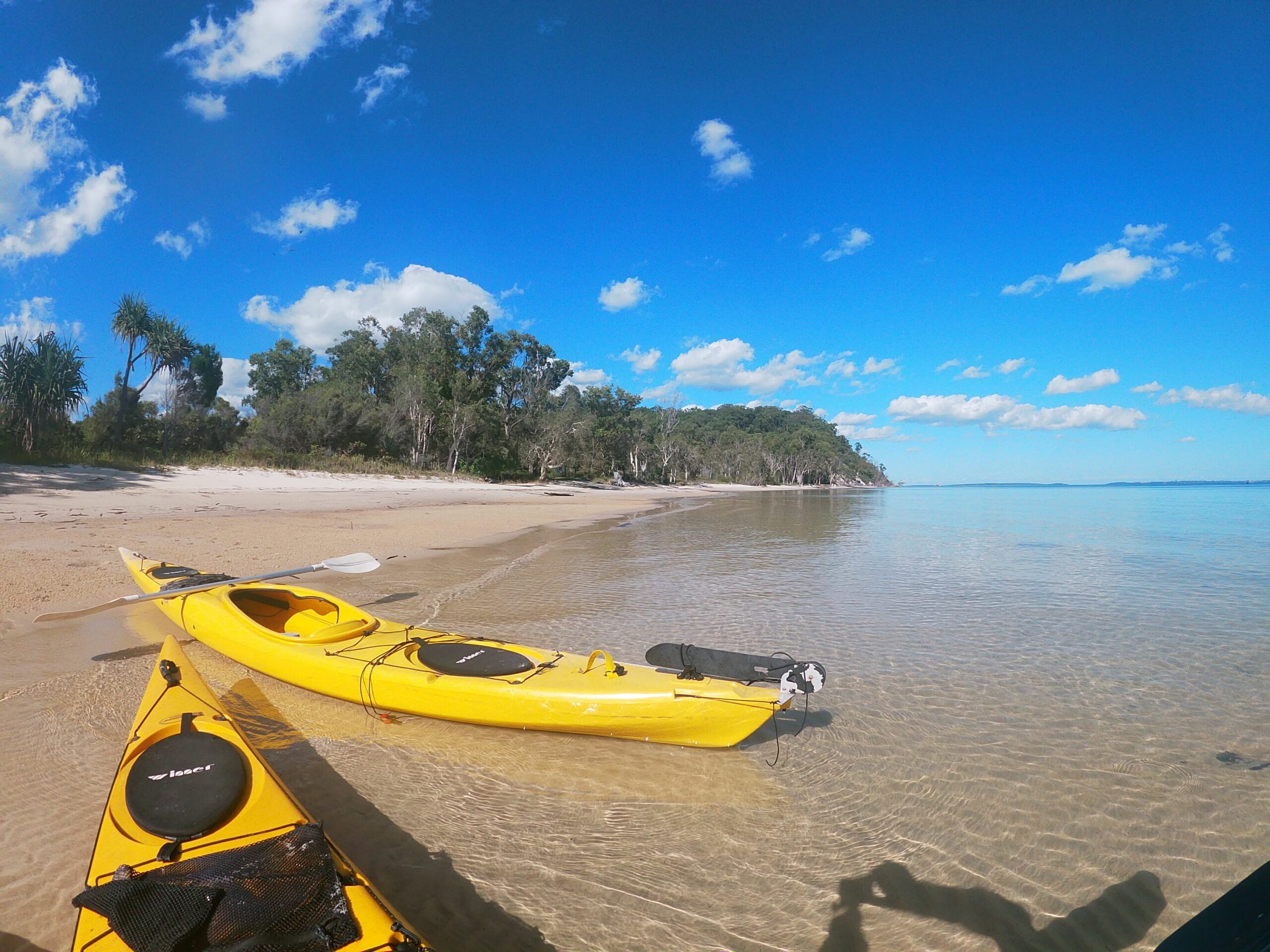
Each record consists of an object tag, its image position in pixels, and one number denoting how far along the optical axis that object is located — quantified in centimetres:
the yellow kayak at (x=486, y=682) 392
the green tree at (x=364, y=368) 4572
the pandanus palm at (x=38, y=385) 1842
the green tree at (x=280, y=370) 4756
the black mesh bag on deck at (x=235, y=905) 193
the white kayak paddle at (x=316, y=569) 607
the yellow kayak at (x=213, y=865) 195
